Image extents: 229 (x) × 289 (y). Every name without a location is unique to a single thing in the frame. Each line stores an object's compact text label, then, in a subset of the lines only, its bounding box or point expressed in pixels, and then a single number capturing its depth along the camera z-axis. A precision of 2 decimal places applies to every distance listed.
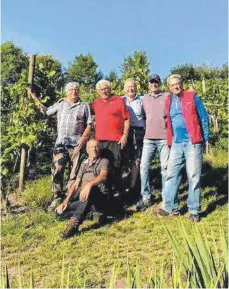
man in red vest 5.53
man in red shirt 6.05
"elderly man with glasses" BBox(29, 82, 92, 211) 6.09
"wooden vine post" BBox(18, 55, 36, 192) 7.03
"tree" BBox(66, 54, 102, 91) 45.91
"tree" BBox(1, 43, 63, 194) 6.85
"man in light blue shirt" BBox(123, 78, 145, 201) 6.33
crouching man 5.32
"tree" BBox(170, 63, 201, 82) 45.25
